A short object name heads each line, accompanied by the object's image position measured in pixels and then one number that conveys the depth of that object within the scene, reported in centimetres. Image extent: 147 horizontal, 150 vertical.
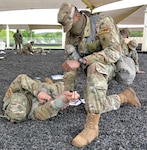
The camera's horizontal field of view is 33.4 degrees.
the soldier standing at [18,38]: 1553
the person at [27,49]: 1086
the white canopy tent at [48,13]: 841
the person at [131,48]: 401
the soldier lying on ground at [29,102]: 182
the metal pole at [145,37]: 1251
